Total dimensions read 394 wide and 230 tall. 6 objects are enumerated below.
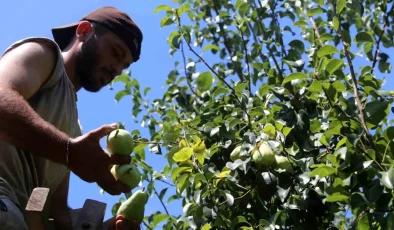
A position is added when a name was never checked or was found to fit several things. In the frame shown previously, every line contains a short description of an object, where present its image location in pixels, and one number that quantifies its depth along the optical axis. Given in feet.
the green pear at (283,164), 8.42
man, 6.20
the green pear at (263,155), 8.27
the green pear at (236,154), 8.65
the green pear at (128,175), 6.96
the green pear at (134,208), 7.09
